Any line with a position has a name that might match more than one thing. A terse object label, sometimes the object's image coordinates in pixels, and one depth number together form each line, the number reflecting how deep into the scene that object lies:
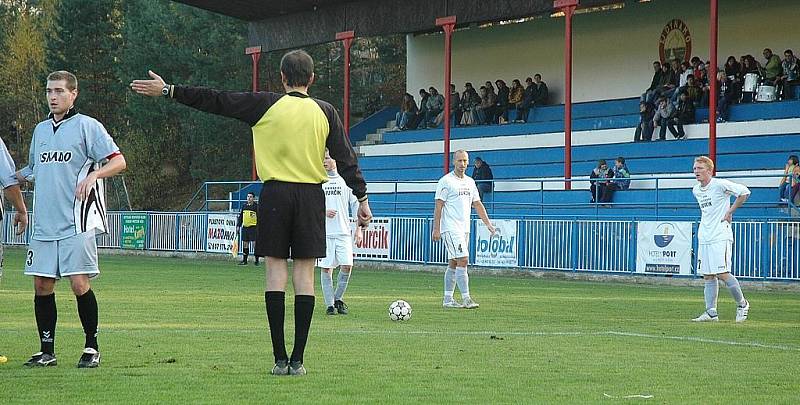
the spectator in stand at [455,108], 39.41
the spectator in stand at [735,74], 30.41
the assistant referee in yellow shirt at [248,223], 31.41
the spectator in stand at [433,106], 39.91
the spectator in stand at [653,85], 31.61
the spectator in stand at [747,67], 30.50
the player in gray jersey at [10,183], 8.97
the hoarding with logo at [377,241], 30.17
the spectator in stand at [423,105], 40.31
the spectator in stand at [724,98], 30.33
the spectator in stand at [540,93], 37.12
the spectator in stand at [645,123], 31.36
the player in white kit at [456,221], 16.22
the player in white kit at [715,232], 14.55
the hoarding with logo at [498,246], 27.20
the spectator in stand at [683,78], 30.73
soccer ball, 13.59
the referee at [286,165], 8.34
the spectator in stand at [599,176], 28.23
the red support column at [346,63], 36.47
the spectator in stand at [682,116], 30.41
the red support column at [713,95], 26.02
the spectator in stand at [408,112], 40.72
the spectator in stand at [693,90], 30.80
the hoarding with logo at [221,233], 34.94
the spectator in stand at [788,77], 29.67
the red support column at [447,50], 33.28
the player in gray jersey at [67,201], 8.73
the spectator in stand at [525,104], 36.88
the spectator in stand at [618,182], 28.17
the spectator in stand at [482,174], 32.16
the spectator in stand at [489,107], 37.66
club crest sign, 35.36
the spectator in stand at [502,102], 37.50
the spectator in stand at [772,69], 29.83
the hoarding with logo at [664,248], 23.55
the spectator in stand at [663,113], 30.70
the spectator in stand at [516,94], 37.38
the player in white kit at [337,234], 15.05
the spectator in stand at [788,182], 23.39
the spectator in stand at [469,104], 38.66
